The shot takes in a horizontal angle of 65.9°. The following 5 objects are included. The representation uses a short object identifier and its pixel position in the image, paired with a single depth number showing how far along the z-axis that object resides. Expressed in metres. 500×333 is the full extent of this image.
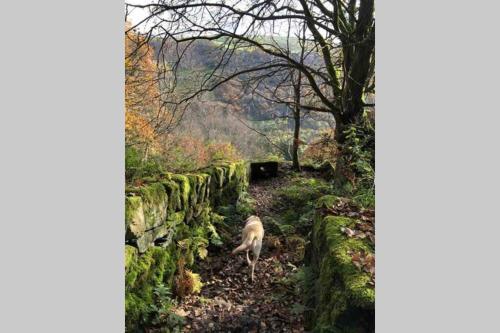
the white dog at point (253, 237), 5.22
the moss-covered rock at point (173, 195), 5.25
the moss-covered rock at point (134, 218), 3.83
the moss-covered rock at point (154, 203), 4.39
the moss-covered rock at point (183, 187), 5.77
